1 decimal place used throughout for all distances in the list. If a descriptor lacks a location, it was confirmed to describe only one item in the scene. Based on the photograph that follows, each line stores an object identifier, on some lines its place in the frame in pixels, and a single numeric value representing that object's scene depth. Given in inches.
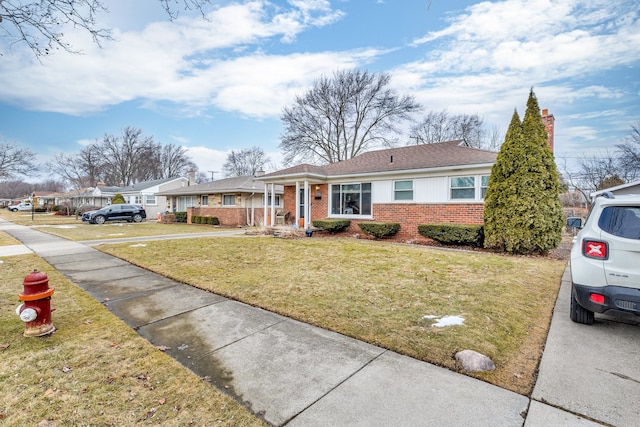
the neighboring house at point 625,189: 517.5
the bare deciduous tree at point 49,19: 147.9
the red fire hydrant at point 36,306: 124.5
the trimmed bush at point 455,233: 396.2
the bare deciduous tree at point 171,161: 2054.6
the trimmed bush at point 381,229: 477.7
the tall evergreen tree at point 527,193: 342.3
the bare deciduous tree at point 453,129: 1258.0
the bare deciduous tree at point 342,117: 1124.5
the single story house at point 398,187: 435.8
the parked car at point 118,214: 890.7
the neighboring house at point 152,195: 1283.2
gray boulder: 103.6
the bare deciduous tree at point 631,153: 772.6
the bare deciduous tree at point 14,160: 848.3
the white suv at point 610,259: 117.1
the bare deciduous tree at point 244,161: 2037.4
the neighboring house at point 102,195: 1465.4
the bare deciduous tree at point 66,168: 1358.3
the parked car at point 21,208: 1946.4
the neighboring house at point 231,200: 816.9
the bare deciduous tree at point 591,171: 829.2
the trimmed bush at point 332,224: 533.3
